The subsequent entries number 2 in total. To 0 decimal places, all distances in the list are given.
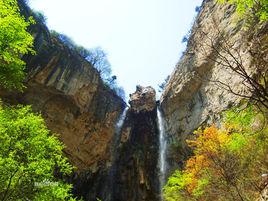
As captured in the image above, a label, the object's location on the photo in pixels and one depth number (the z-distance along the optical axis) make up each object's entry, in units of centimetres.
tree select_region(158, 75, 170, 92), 5164
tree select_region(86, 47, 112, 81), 4662
